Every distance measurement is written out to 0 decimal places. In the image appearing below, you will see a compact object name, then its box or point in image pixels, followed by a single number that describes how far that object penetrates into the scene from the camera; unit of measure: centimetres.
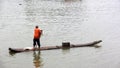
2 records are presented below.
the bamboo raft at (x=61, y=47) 2167
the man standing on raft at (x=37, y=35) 2133
